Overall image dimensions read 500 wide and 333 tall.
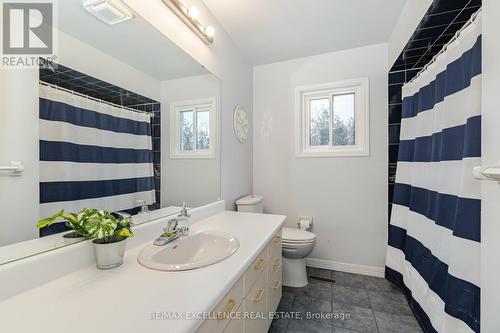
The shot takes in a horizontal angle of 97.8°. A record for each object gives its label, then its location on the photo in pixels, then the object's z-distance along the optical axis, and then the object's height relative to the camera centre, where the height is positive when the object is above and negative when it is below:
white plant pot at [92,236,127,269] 0.85 -0.36
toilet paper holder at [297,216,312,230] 2.35 -0.65
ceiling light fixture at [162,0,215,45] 1.34 +0.96
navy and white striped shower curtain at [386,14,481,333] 1.01 -0.18
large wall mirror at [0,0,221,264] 0.73 +0.14
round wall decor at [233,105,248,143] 2.21 +0.42
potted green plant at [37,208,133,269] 0.83 -0.28
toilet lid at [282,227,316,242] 1.99 -0.68
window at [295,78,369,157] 2.31 +0.49
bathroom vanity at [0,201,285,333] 0.58 -0.42
